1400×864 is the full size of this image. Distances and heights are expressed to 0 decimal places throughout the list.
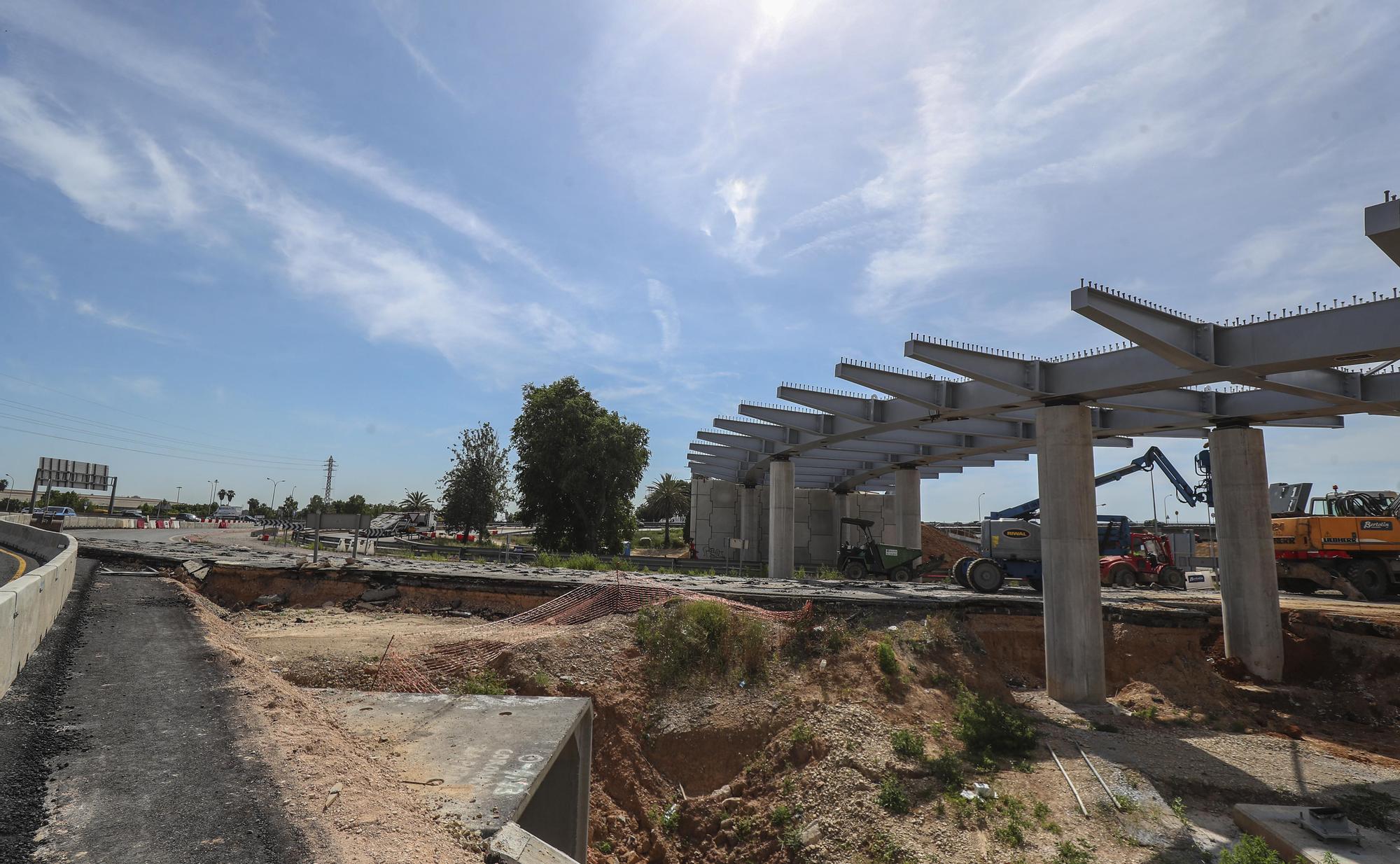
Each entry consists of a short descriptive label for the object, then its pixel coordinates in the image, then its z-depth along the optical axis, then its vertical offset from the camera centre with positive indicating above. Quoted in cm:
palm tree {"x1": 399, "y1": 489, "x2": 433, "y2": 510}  8231 +139
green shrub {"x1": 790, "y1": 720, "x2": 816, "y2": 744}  1231 -377
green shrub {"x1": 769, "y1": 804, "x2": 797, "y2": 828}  1106 -467
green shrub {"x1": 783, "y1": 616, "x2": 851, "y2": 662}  1495 -257
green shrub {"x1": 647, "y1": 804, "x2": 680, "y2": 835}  1166 -503
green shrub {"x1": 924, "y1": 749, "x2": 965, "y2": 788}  1116 -400
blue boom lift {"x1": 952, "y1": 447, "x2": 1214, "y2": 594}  2416 -64
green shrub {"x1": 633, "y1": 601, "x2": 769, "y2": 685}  1441 -261
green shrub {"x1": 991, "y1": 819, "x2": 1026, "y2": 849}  976 -435
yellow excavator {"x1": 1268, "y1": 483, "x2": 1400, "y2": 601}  2345 -58
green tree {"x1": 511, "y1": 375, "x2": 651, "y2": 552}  3959 +277
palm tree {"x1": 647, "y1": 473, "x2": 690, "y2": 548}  6625 +201
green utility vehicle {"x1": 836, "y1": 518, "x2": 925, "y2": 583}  2764 -165
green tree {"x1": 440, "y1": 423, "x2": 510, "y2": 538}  5472 +227
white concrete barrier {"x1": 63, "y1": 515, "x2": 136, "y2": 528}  4397 -97
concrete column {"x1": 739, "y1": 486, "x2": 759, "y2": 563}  3888 +9
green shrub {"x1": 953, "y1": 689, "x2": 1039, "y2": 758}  1229 -371
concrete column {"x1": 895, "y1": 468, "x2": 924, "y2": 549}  3234 +76
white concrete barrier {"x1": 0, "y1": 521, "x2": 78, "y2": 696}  670 -121
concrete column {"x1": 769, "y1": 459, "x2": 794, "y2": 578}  2941 +1
